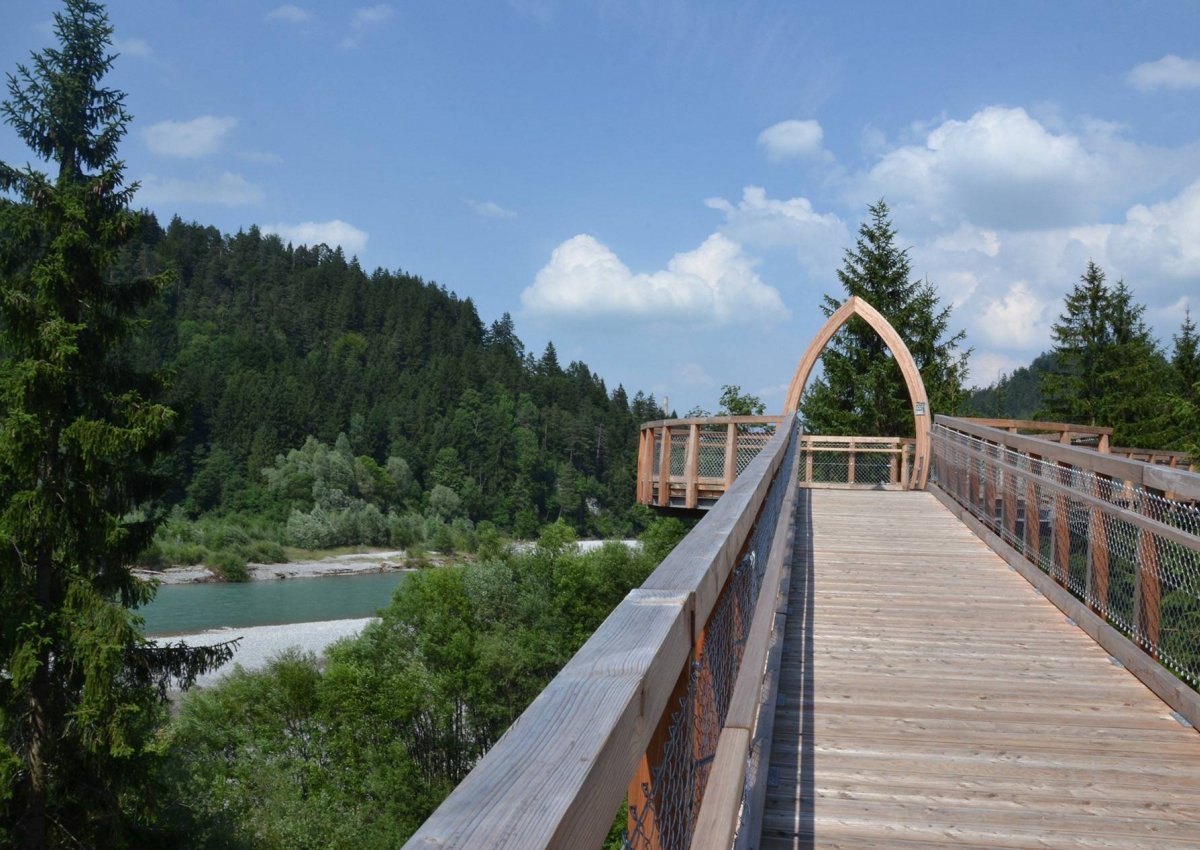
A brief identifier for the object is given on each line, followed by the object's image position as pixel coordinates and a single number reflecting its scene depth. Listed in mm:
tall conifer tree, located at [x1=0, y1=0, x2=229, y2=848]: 15258
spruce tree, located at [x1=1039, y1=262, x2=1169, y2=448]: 30000
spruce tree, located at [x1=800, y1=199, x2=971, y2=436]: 27172
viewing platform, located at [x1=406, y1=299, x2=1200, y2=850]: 1192
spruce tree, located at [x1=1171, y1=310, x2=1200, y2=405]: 30875
